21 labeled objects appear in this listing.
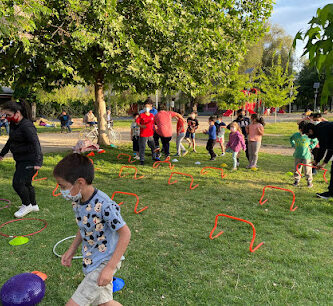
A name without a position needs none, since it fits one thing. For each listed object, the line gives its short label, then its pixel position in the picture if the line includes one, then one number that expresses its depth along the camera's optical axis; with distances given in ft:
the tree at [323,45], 5.62
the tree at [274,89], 81.97
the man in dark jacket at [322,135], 18.88
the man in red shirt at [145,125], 31.04
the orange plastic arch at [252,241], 13.63
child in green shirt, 23.43
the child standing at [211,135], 34.98
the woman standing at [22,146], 16.03
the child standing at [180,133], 35.35
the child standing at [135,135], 35.05
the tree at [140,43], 28.76
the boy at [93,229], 6.99
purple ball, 9.33
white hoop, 12.64
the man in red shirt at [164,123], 32.58
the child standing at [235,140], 29.63
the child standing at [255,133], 29.19
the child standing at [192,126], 39.17
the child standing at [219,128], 37.11
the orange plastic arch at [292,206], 19.10
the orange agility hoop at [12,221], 15.09
